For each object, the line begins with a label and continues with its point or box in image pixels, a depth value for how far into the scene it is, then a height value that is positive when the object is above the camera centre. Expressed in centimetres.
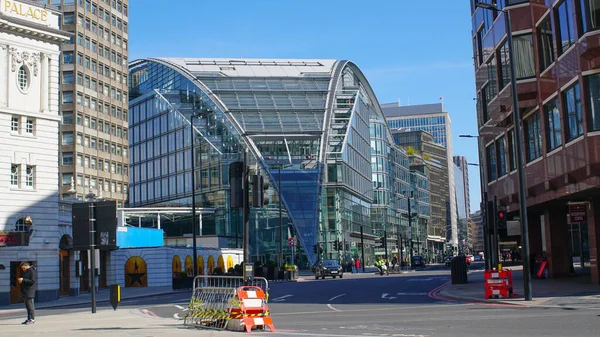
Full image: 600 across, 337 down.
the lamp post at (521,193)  2423 +183
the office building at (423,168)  18788 +2165
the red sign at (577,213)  2932 +137
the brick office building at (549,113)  2725 +604
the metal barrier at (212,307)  1805 -113
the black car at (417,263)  9712 -116
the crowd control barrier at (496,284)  2605 -113
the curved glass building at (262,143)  9262 +1515
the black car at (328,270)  6384 -110
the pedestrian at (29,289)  2117 -61
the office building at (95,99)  9756 +2228
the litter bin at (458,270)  3825 -90
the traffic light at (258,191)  1848 +166
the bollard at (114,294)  2541 -100
